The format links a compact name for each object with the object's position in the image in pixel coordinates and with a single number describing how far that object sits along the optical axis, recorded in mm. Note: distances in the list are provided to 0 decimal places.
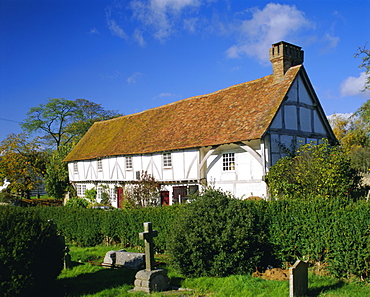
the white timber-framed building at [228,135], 20234
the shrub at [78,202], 30922
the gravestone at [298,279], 7535
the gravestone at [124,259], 10938
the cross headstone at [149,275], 8656
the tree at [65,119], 50750
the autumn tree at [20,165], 39562
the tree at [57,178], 37938
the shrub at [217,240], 9656
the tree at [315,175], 15719
